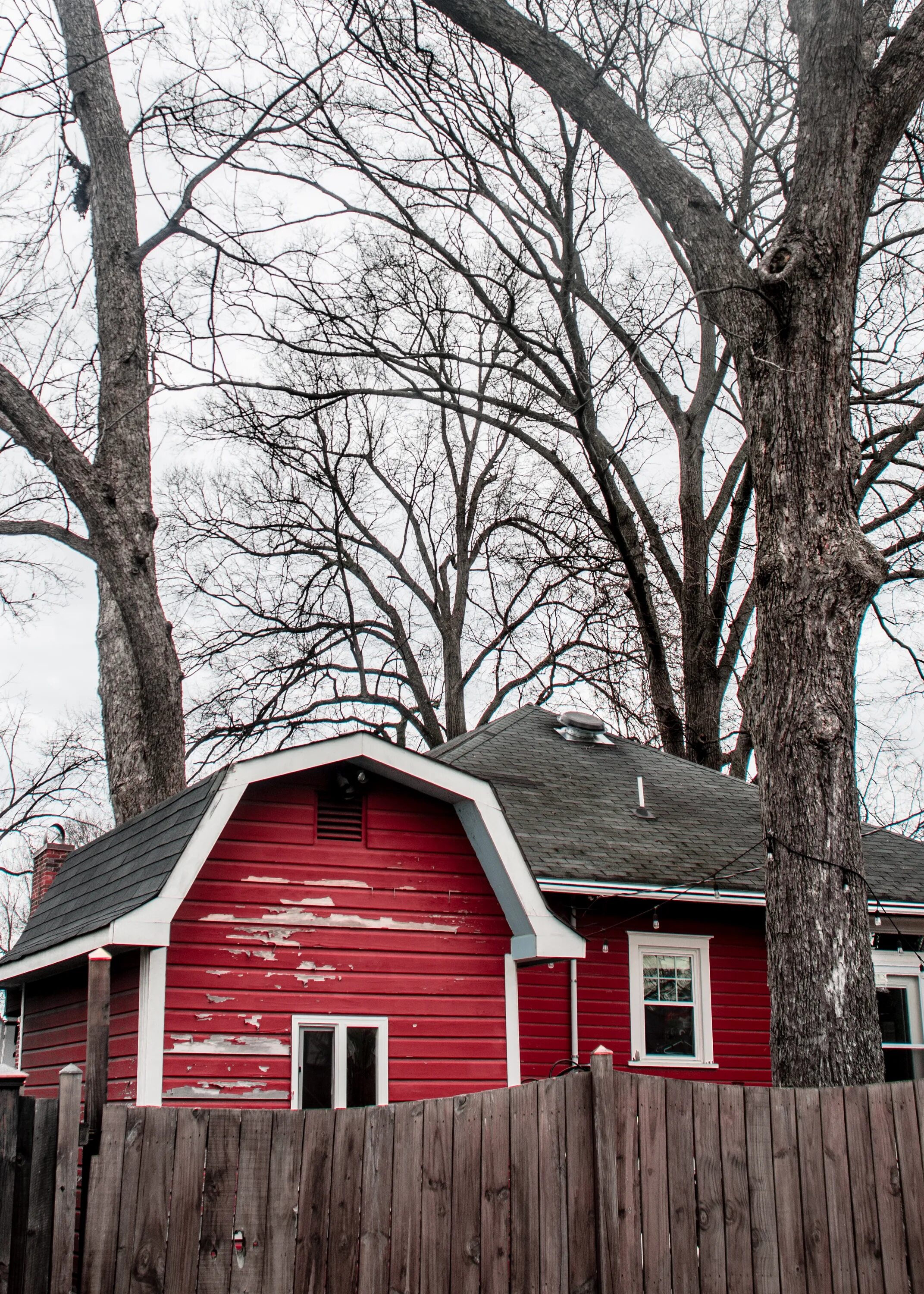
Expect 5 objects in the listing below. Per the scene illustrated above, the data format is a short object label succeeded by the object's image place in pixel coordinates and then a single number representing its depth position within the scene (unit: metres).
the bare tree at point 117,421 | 13.56
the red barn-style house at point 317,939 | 8.91
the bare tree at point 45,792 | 33.69
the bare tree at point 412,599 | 23.14
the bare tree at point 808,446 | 8.02
